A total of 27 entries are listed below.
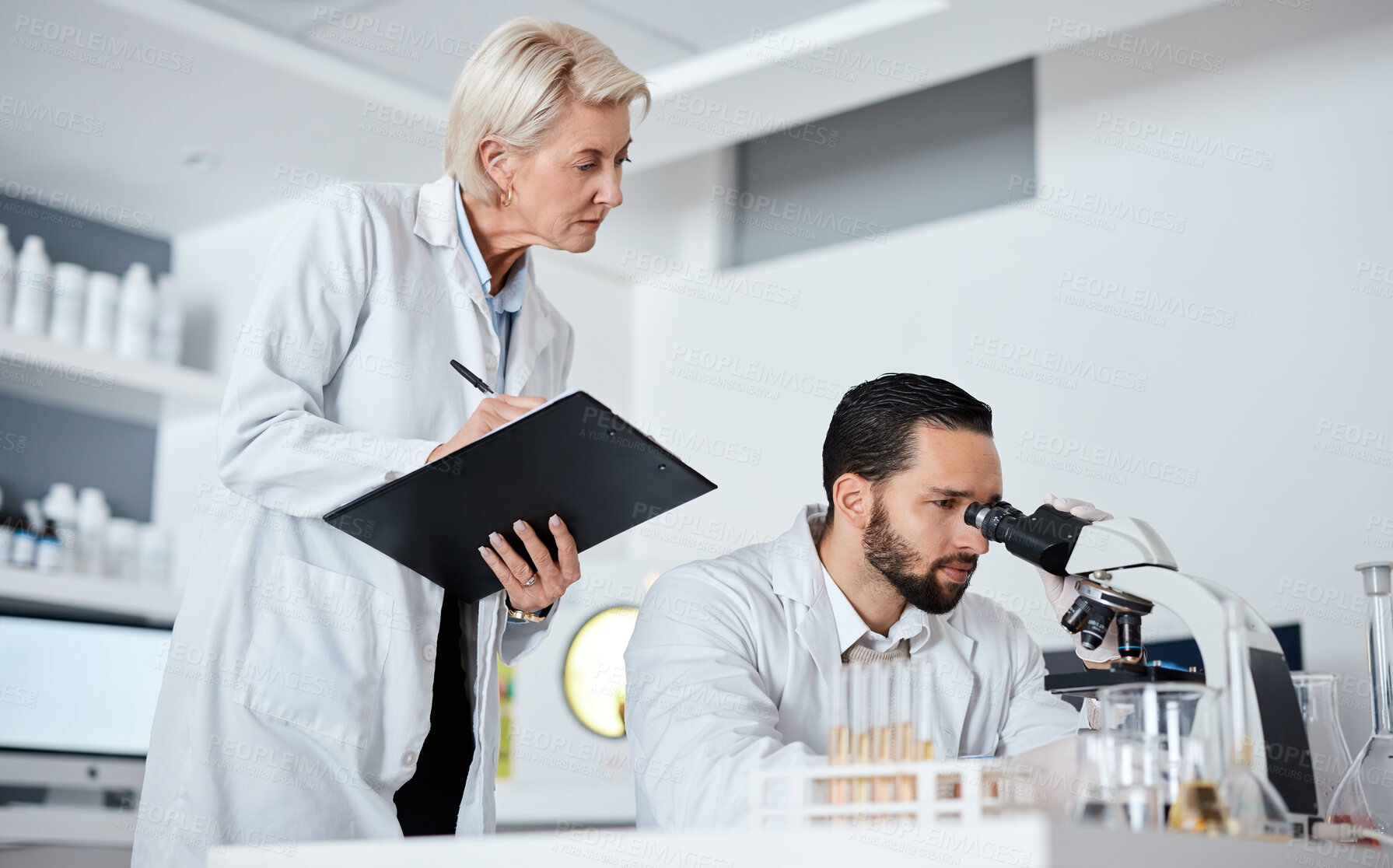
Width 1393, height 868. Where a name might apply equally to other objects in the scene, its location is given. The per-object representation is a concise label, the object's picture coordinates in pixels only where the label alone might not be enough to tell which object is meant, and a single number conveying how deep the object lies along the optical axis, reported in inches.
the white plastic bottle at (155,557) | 136.6
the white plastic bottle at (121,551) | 134.0
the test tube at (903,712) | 39.7
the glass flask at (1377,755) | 52.5
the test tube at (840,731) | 39.3
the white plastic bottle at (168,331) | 139.1
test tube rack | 36.7
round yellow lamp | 155.5
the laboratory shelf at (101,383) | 125.8
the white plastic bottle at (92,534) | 131.6
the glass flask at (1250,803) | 38.4
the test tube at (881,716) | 39.8
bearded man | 60.1
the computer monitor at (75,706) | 120.0
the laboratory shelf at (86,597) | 120.4
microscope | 45.8
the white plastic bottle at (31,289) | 126.7
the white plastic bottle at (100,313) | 131.9
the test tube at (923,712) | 39.4
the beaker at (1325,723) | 53.1
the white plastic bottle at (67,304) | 129.3
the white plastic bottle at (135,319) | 135.3
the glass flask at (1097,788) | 37.1
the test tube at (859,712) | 39.8
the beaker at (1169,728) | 38.8
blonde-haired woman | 56.9
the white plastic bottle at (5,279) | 125.4
